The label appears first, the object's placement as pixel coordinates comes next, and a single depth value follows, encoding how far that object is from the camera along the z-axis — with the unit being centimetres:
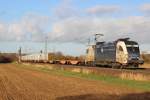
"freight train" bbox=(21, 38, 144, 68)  3059
